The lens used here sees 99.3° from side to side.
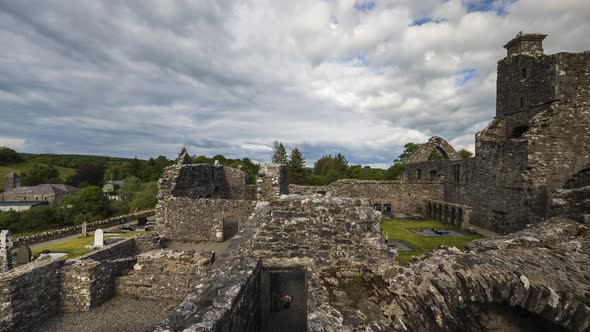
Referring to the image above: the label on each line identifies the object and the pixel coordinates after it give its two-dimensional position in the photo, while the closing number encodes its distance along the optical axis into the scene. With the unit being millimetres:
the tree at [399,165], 50566
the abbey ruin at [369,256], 3596
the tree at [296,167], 50050
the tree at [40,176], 73625
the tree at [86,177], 76438
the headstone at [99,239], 14297
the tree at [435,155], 50625
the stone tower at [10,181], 66050
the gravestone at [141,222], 22197
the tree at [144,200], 40719
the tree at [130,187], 50500
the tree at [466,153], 69156
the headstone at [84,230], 19047
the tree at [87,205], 39922
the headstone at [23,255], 13133
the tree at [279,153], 66375
